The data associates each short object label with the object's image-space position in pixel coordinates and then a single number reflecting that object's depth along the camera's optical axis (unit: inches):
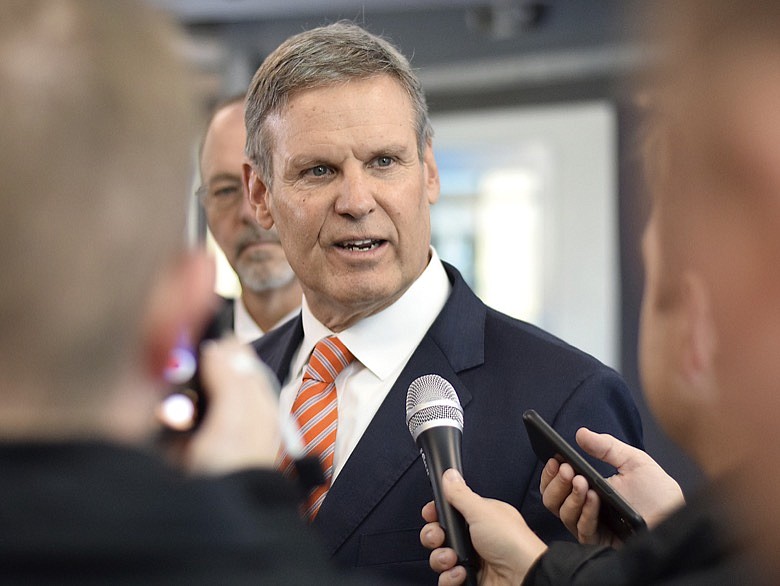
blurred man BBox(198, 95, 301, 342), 138.7
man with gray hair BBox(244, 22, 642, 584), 85.8
